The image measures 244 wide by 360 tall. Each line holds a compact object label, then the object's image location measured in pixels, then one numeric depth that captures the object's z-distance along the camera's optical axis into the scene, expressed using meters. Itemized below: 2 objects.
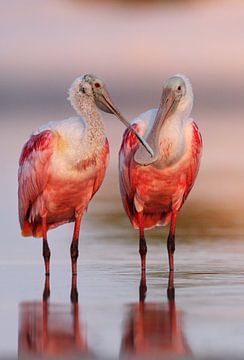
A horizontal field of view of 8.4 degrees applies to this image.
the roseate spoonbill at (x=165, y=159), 13.72
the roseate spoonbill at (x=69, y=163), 13.25
